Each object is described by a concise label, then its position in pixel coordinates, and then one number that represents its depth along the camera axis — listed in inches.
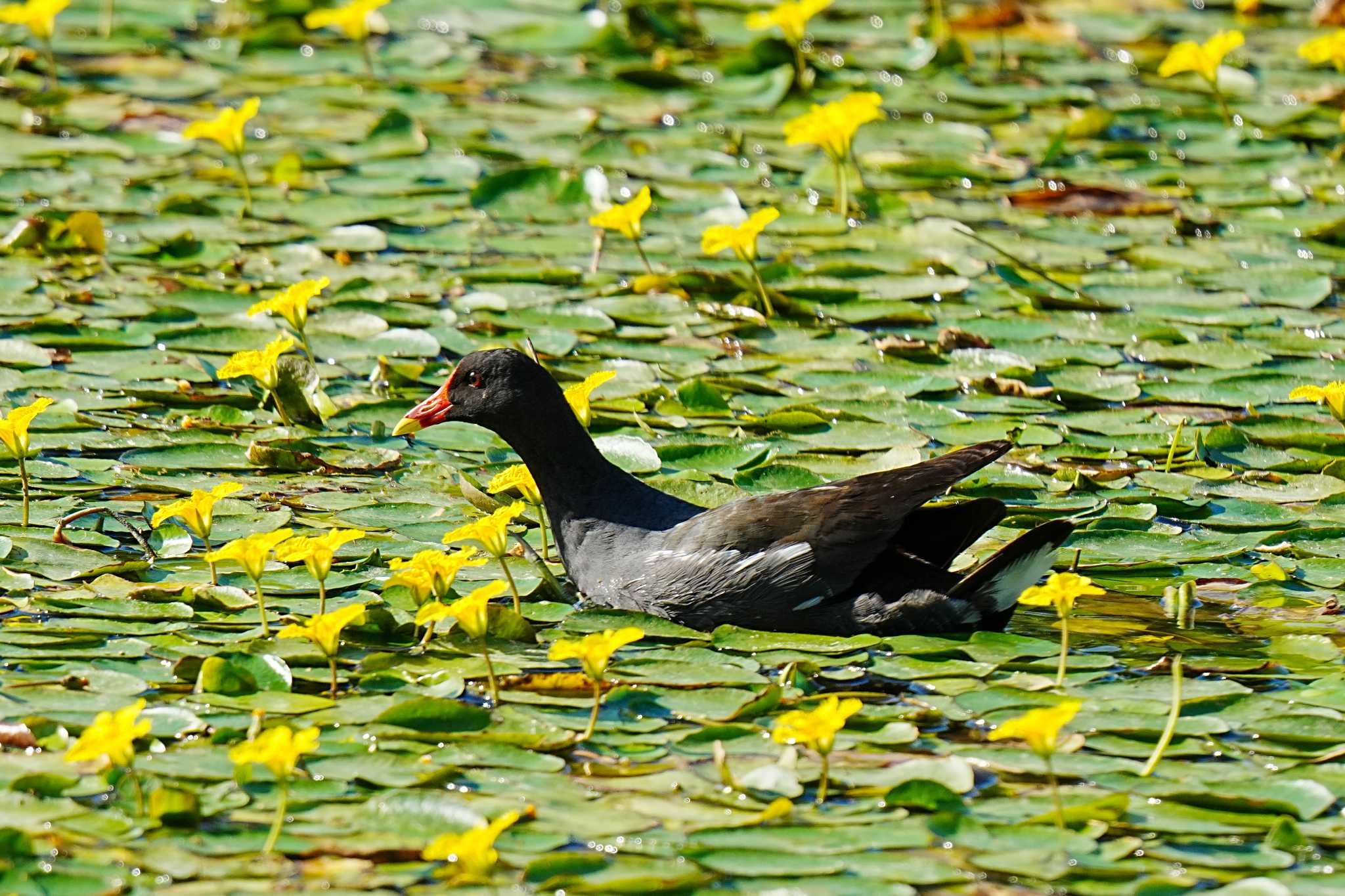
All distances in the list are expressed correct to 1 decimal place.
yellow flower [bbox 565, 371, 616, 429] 448.4
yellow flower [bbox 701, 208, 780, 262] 512.7
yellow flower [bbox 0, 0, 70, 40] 686.5
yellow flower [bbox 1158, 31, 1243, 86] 674.2
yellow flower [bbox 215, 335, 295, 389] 458.6
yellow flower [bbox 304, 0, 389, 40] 708.7
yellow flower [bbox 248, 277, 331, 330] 475.8
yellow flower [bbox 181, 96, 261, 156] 593.3
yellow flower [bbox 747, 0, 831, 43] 706.8
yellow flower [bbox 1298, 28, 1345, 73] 689.0
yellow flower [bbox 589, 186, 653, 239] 532.7
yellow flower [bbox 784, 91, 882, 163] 589.9
